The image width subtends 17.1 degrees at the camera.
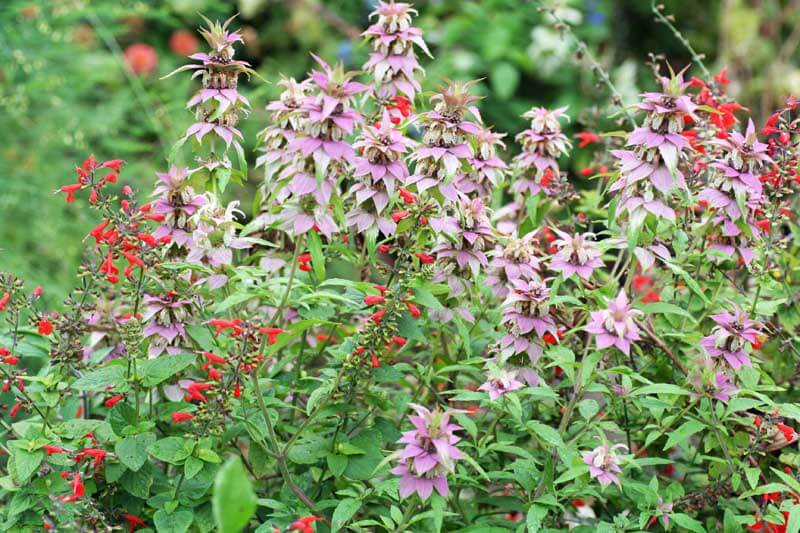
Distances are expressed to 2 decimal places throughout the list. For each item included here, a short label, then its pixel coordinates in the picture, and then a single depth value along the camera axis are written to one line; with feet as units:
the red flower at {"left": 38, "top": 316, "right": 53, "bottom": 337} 7.55
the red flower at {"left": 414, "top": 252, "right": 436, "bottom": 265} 7.48
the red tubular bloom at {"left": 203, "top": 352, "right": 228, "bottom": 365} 7.27
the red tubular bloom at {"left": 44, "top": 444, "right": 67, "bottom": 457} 7.42
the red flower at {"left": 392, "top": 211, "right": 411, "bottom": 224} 7.50
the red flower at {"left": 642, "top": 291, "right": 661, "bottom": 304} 8.21
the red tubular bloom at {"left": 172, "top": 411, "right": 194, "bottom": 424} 7.41
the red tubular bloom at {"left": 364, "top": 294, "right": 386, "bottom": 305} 7.34
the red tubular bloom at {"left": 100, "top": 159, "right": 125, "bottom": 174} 7.59
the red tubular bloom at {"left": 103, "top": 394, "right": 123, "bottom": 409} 7.62
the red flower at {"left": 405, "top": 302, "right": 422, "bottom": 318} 7.38
